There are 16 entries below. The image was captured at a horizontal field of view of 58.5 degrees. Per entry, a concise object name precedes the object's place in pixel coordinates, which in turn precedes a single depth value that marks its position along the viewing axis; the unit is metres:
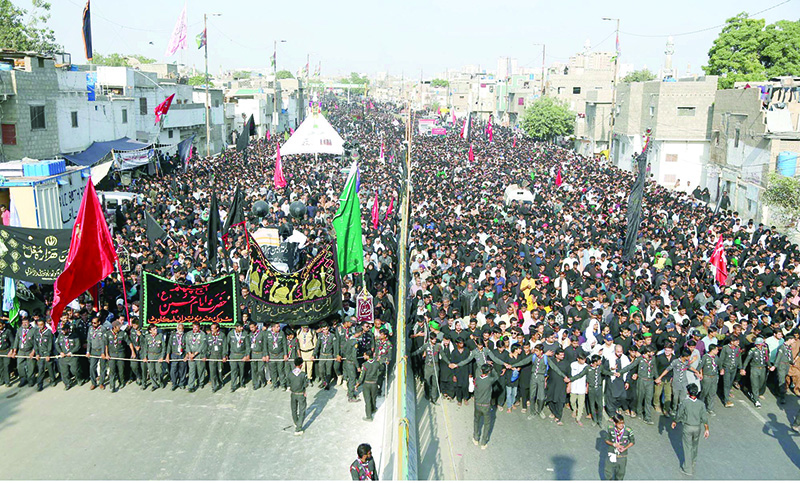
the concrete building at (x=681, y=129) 35.50
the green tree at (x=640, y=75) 110.37
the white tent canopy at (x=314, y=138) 29.67
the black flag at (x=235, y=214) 14.38
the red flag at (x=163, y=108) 31.66
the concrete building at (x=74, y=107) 22.94
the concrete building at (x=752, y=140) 25.20
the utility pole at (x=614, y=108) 41.36
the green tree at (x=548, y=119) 57.00
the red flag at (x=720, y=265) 13.83
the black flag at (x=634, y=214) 16.02
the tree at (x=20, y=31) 43.28
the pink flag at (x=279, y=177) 24.77
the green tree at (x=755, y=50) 41.69
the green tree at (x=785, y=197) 21.78
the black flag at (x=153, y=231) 16.14
